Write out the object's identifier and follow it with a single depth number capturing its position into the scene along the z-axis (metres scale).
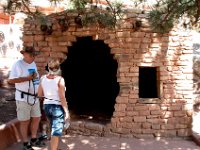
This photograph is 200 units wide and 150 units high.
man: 5.09
